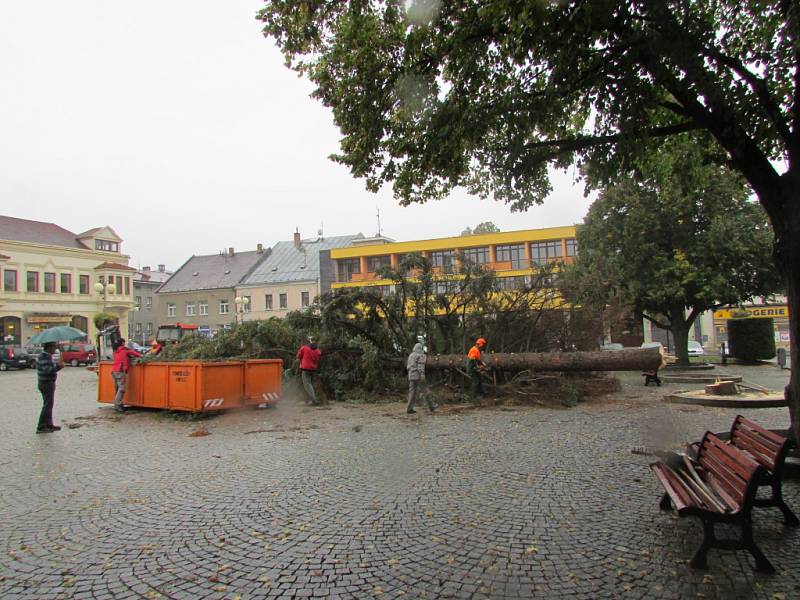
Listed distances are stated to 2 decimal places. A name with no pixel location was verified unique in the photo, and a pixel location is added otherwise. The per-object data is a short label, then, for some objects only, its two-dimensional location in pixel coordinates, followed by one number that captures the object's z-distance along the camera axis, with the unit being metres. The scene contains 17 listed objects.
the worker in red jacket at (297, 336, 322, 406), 13.30
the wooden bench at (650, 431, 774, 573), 3.61
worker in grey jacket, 11.66
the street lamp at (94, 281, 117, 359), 28.82
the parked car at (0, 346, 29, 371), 33.25
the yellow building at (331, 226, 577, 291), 51.81
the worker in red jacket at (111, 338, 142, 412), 12.52
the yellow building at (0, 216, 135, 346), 46.94
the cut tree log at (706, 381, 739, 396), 11.48
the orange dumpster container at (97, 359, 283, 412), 11.33
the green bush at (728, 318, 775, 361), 27.80
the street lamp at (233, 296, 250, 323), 39.63
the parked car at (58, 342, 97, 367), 37.91
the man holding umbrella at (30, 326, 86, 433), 9.95
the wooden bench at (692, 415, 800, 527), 4.16
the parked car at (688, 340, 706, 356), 33.07
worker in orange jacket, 12.82
